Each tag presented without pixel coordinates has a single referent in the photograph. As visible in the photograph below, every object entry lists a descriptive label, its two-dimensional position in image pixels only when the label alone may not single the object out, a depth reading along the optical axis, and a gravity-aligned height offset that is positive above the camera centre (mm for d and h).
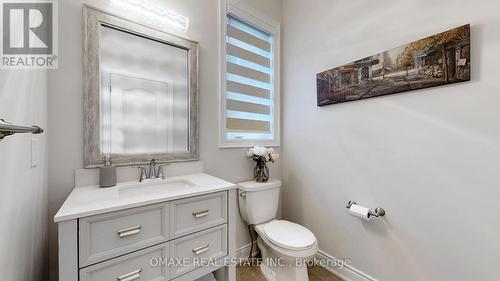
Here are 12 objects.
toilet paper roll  1411 -516
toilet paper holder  1395 -505
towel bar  500 +29
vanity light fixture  1327 +873
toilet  1405 -713
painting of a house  1074 +439
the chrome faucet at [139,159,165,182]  1369 -217
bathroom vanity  833 -441
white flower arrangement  1811 -132
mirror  1219 +315
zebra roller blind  1842 +551
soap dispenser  1182 -209
